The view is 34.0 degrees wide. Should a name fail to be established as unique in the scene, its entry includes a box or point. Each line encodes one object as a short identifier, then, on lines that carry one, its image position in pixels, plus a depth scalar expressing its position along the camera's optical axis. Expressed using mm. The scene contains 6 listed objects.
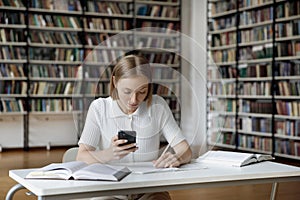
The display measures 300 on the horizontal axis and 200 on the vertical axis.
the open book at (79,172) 1455
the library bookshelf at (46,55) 6719
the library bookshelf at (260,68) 6012
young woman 1634
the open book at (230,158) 1834
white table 1356
